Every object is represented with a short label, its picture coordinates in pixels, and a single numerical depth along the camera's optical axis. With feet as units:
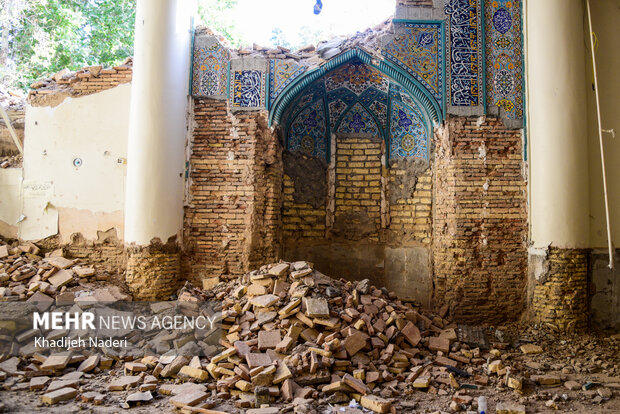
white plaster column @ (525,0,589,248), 19.58
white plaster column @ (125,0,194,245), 20.97
